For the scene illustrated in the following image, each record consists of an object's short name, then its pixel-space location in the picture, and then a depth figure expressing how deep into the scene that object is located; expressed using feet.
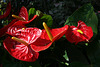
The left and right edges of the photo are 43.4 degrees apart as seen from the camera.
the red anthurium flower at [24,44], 1.20
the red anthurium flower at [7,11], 1.67
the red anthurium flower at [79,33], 1.27
